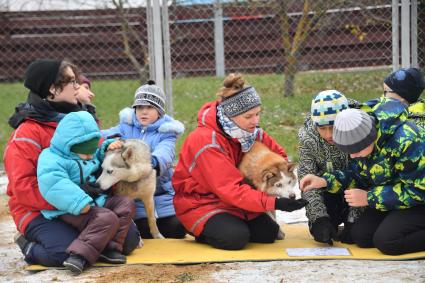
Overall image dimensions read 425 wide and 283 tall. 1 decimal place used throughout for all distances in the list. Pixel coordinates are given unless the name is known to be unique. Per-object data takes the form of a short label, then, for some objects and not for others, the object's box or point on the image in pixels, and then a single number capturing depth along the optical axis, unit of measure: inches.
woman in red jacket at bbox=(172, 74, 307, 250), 287.8
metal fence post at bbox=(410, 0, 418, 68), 475.5
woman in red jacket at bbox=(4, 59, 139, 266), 273.1
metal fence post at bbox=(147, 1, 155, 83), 469.7
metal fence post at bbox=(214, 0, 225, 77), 732.0
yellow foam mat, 272.6
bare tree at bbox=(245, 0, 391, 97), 597.2
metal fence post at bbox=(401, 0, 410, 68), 475.5
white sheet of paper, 277.9
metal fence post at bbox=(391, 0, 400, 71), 481.1
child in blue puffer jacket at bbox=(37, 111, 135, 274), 263.0
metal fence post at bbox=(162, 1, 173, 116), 468.7
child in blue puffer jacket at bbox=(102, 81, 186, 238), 331.4
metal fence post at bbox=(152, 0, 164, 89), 464.2
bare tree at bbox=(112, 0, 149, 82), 624.4
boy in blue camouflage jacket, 259.0
